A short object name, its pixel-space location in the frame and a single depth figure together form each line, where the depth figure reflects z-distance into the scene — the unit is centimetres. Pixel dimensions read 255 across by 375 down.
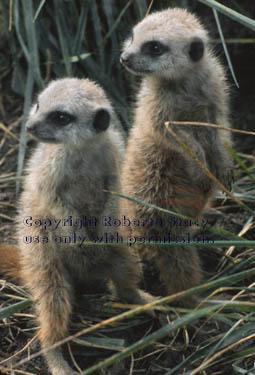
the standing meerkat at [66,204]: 529
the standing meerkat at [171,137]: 579
